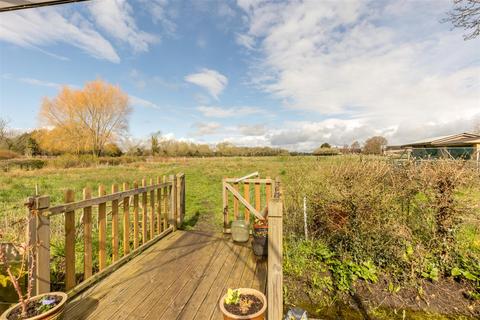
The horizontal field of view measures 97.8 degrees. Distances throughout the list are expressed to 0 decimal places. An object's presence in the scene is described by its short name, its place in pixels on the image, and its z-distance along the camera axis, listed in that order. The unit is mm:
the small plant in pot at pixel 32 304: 1587
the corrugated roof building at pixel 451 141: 17392
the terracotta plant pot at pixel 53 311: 1573
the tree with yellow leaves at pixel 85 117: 26125
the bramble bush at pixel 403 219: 2871
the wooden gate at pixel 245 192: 4129
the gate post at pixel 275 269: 1665
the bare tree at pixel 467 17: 4285
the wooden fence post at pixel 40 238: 1807
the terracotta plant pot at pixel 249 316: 1575
